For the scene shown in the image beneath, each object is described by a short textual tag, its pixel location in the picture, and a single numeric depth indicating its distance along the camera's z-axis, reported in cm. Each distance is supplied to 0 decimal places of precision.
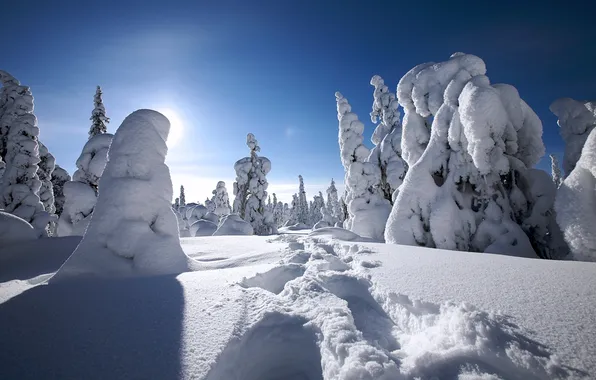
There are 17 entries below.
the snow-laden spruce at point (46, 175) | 1909
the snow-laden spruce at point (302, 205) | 5488
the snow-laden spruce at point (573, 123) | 598
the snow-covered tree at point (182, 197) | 5972
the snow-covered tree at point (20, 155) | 1304
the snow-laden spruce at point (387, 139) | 1872
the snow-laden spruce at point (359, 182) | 1633
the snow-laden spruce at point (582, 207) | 409
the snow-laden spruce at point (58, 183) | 2462
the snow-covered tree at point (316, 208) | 6044
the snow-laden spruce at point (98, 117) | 1902
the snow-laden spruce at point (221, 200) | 3188
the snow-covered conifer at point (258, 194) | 2397
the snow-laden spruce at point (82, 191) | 1191
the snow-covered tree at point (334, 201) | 5386
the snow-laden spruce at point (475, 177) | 652
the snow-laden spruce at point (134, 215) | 445
